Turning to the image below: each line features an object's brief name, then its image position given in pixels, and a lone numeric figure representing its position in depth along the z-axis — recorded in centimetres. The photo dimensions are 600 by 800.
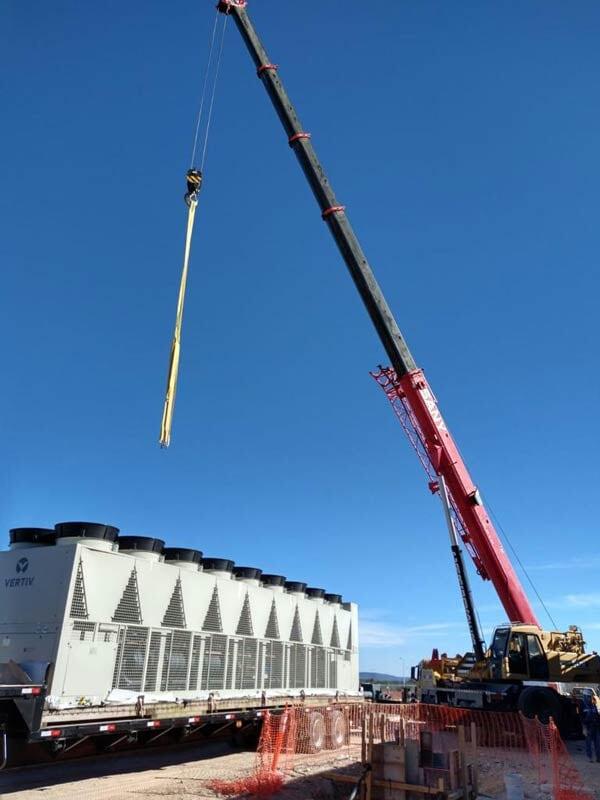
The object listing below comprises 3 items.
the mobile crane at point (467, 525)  1776
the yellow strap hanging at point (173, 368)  819
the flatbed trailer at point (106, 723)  912
